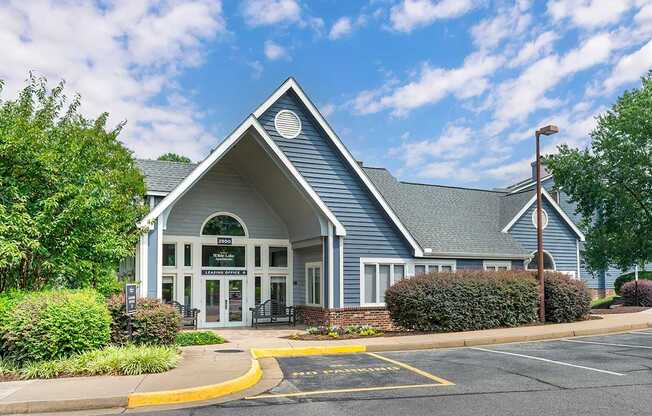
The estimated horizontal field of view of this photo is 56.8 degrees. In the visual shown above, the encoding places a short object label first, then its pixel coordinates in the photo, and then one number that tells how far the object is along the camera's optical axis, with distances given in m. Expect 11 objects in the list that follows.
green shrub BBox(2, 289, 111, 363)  11.03
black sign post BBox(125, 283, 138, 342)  12.60
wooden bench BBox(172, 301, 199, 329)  20.03
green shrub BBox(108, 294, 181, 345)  13.33
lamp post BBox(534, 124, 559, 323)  19.22
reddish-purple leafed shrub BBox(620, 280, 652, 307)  27.03
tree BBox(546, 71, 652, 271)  29.92
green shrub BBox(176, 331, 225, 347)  16.06
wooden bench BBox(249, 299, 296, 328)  21.83
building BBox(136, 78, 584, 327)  19.61
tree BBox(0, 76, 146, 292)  12.96
